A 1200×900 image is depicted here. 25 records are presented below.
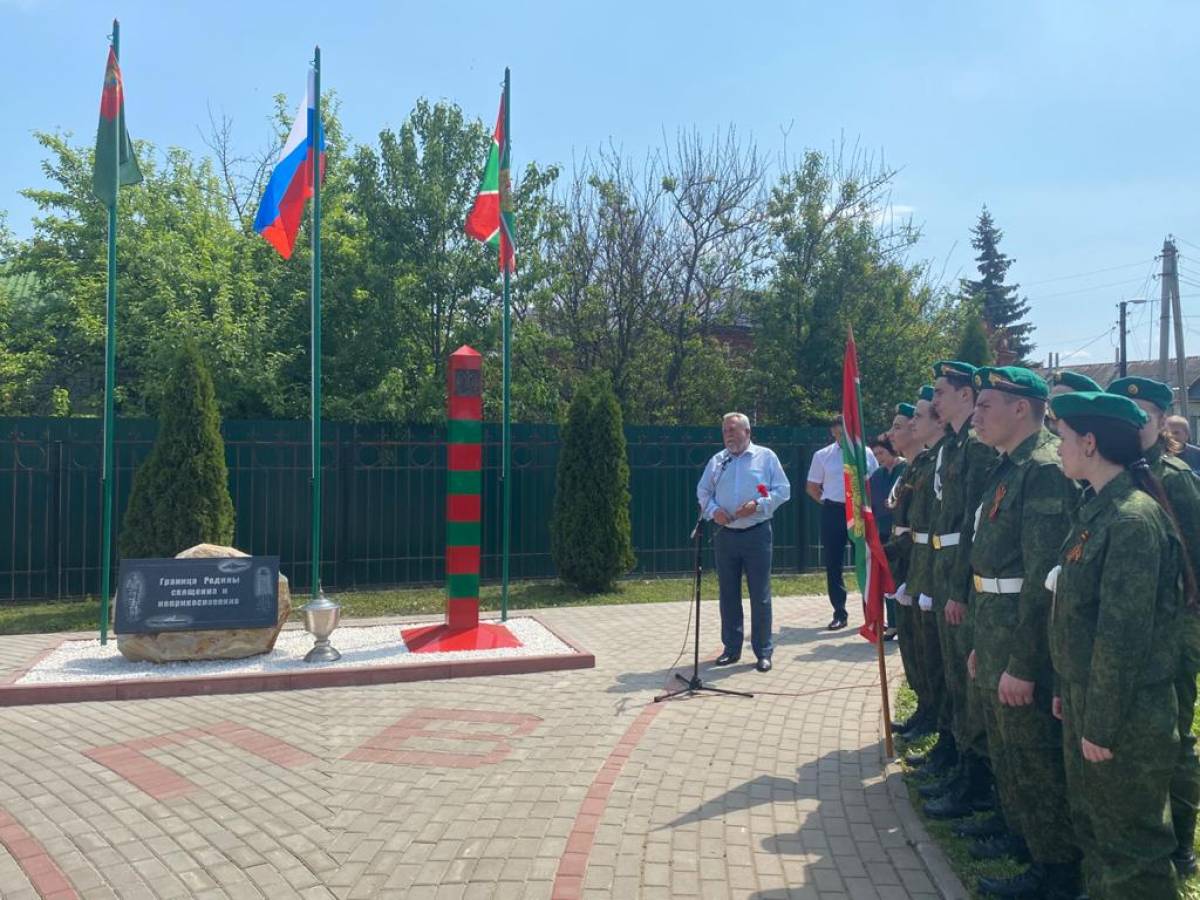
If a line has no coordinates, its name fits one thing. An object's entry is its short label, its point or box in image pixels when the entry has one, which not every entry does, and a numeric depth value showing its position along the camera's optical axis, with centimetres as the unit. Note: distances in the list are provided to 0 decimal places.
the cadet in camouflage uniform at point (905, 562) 559
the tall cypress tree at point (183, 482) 1029
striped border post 852
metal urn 771
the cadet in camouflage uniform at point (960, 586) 450
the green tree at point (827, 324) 1739
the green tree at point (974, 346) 1770
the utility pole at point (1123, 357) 3972
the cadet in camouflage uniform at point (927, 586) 519
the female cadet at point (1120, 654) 303
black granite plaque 750
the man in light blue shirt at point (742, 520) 758
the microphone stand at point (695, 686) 685
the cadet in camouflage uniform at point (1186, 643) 337
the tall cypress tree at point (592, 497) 1191
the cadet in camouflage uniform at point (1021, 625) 360
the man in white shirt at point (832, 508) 952
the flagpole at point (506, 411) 927
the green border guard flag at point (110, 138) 833
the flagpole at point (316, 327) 845
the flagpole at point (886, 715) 531
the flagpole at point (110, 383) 805
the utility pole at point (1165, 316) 2925
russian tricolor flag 864
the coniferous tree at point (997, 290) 4550
